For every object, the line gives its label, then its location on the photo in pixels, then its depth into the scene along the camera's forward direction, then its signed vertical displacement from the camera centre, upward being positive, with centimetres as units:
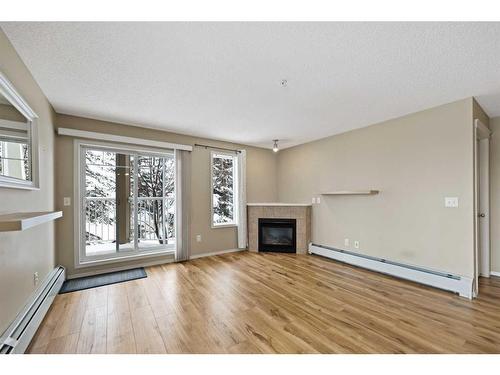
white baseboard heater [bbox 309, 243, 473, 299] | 261 -126
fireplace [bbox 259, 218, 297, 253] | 464 -110
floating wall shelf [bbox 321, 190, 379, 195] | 345 -12
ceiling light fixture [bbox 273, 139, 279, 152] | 462 +89
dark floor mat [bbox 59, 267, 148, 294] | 286 -134
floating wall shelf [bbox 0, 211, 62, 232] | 109 -19
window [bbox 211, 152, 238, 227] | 464 -6
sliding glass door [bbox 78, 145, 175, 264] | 342 -27
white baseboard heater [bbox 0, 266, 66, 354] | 153 -111
